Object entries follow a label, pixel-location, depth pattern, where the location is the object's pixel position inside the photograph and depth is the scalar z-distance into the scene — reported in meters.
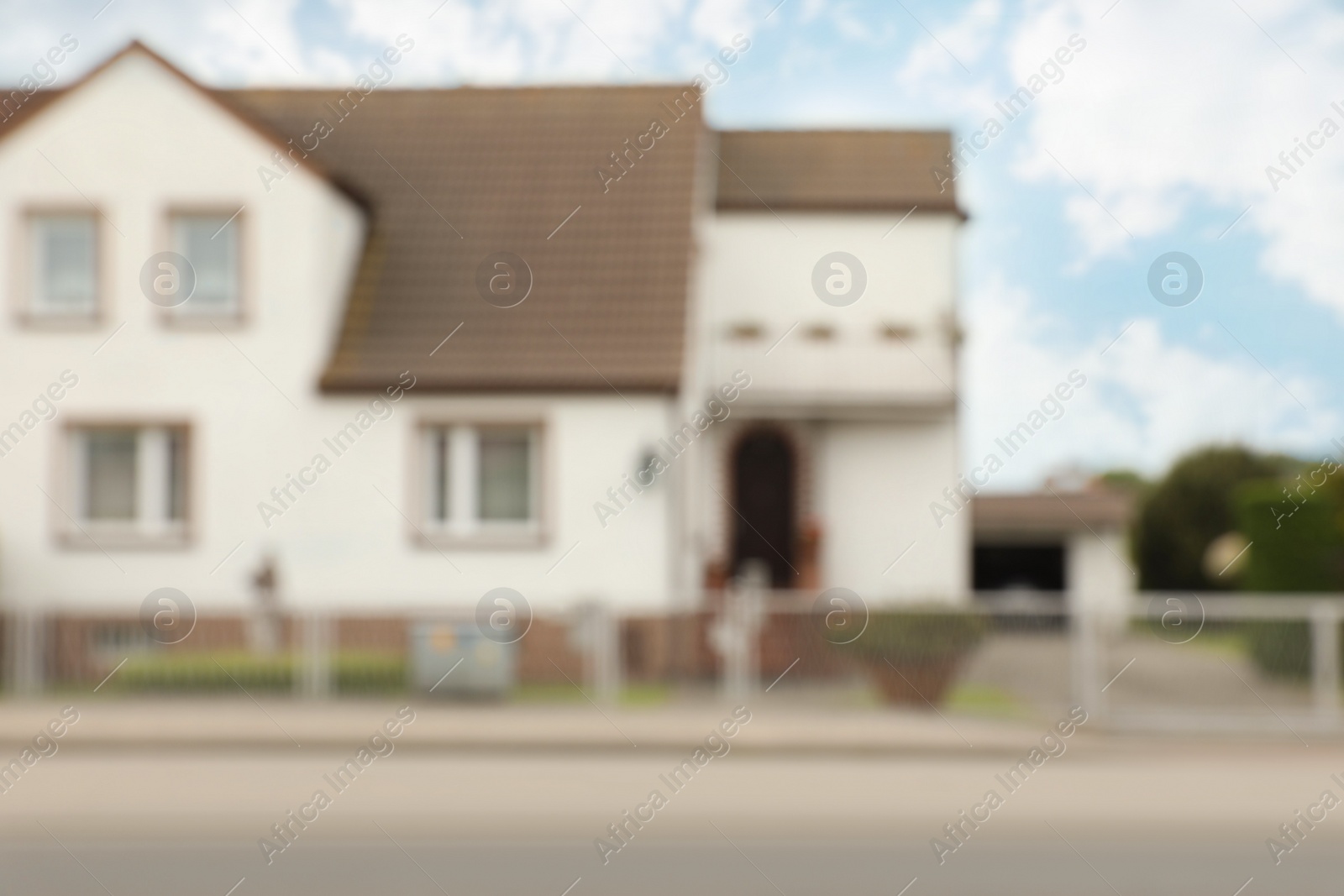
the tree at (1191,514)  33.91
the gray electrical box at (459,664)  15.33
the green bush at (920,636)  14.47
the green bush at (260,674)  15.42
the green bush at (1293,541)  17.31
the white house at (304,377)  18.19
